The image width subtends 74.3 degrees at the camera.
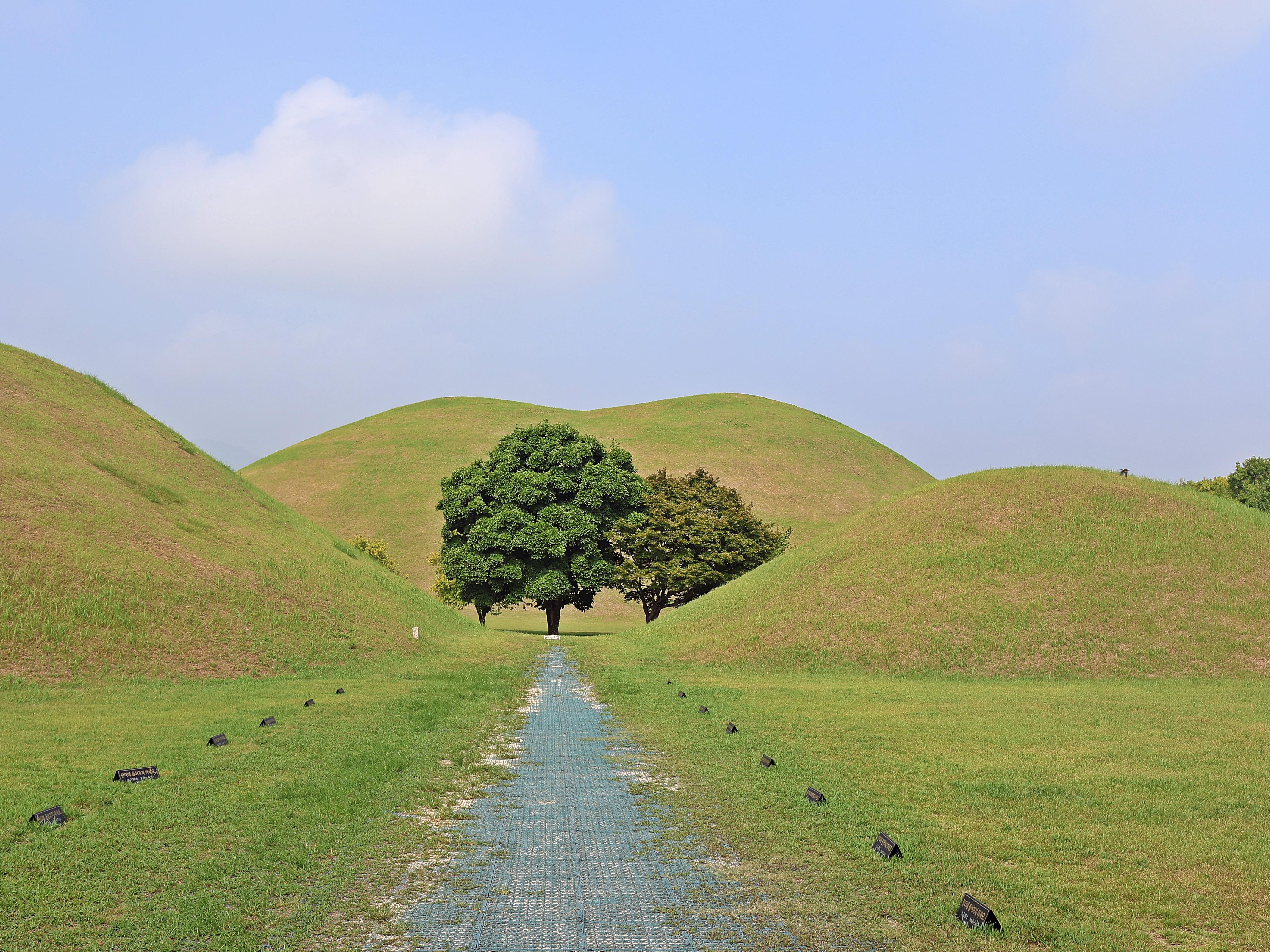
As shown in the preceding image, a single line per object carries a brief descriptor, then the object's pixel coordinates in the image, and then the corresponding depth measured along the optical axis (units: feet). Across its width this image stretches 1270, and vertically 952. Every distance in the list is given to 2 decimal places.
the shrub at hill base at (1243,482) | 343.26
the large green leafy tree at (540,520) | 205.16
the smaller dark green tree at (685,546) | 206.39
